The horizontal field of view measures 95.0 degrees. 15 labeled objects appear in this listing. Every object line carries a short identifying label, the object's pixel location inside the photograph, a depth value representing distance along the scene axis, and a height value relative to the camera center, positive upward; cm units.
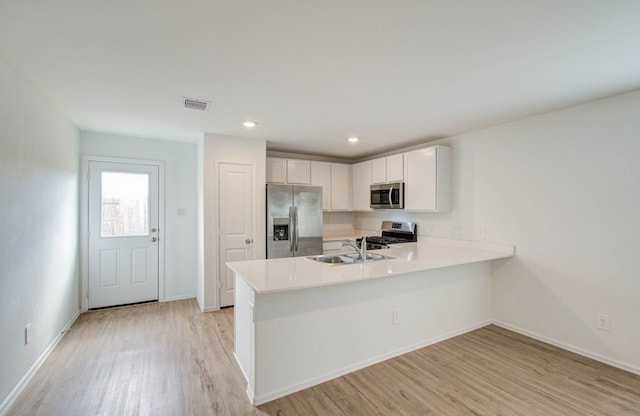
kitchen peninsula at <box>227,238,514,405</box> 214 -89
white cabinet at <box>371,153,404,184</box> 436 +64
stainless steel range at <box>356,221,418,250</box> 448 -40
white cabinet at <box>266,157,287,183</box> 461 +64
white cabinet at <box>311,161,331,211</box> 504 +56
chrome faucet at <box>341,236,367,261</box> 296 -42
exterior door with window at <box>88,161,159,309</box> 397 -31
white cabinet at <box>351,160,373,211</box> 504 +44
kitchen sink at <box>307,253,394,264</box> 302 -51
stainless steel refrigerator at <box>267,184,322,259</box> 422 -15
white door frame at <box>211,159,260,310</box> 391 -17
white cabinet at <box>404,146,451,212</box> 382 +42
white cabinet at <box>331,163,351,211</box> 525 +43
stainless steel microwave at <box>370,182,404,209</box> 429 +23
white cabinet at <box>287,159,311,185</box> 479 +65
